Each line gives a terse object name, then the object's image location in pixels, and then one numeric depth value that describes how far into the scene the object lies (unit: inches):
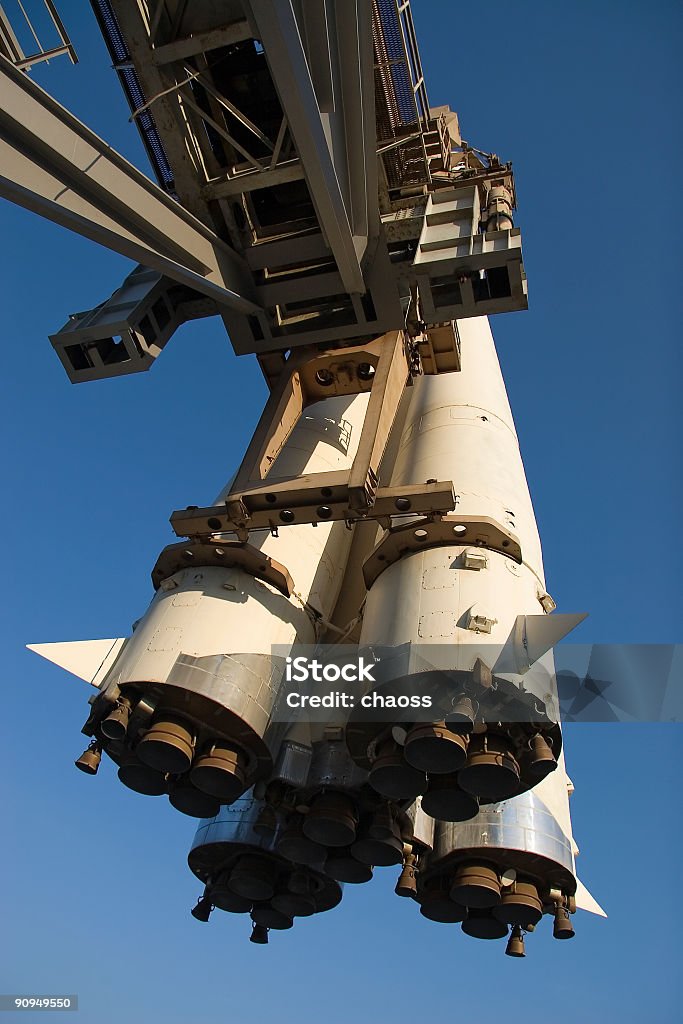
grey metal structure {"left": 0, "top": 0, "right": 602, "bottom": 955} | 264.8
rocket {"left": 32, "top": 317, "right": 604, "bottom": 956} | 262.5
